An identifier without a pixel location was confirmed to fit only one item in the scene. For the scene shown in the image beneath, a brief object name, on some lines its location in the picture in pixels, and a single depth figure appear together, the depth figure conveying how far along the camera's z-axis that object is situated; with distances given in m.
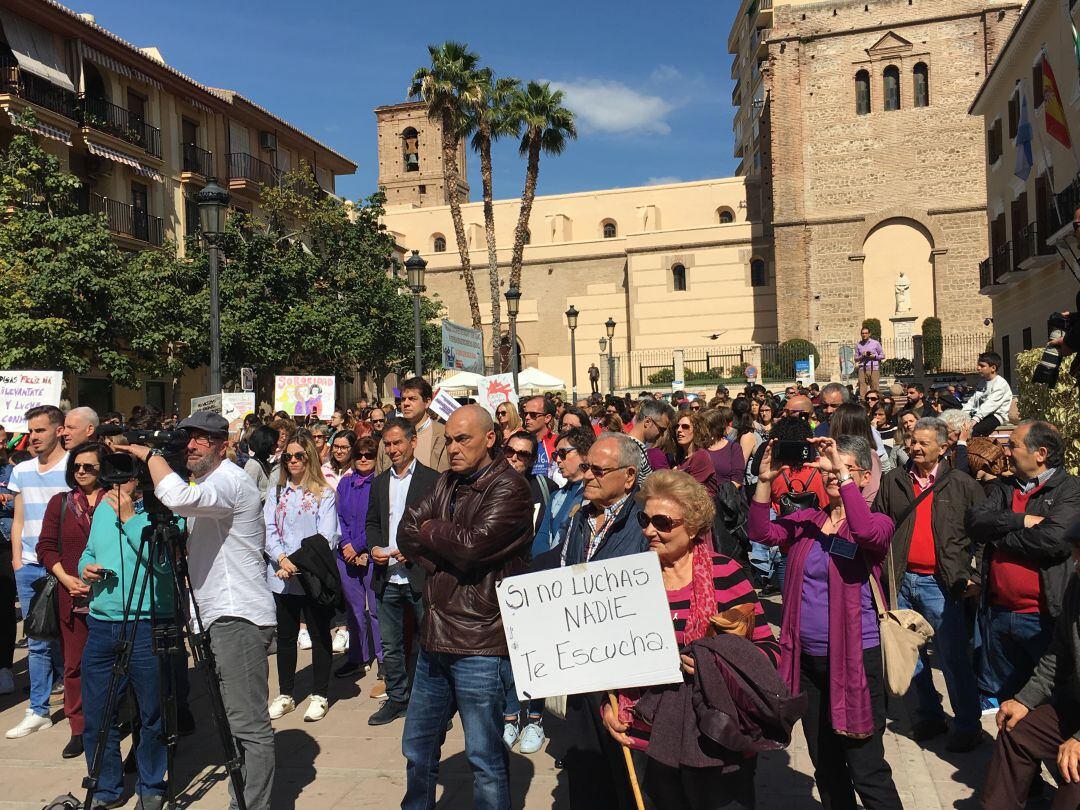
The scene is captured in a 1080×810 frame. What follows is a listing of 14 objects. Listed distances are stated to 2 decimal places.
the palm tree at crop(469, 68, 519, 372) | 32.44
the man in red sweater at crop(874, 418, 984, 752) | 5.49
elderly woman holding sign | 3.26
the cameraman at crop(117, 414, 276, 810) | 4.38
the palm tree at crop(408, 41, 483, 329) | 31.88
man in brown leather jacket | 3.94
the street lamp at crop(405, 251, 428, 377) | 17.91
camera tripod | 4.31
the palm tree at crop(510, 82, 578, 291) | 32.69
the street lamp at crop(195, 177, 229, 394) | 12.68
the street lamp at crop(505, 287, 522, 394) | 17.94
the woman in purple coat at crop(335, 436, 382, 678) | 7.09
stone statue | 35.06
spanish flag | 17.48
